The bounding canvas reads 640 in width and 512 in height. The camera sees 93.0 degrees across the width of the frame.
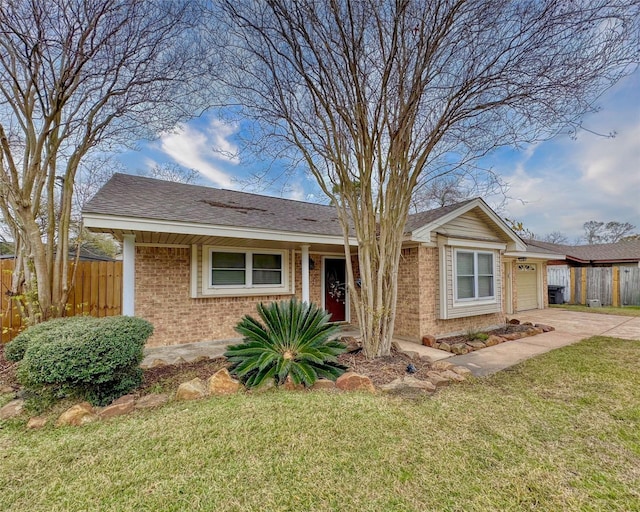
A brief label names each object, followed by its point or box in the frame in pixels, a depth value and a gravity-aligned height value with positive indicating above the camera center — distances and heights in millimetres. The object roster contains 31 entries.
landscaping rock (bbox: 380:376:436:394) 4215 -1695
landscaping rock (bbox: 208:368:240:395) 4031 -1597
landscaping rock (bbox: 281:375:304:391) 4176 -1662
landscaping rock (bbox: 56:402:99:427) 3244 -1641
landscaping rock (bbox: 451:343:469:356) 6508 -1804
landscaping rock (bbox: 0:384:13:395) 4090 -1693
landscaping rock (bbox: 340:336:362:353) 6039 -1657
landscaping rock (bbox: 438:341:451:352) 6734 -1803
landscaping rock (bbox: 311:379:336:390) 4227 -1658
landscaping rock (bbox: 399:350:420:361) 5637 -1671
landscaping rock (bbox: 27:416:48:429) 3203 -1669
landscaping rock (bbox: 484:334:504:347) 7166 -1789
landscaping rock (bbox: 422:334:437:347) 7160 -1772
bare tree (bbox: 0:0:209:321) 5195 +3578
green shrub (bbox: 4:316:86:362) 4184 -1039
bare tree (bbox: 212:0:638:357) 4730 +3239
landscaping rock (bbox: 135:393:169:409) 3636 -1658
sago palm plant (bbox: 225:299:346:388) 4258 -1273
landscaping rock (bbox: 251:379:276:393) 4084 -1643
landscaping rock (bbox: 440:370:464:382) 4659 -1701
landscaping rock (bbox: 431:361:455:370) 5148 -1704
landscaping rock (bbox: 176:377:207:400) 3871 -1622
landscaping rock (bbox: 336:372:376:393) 4168 -1624
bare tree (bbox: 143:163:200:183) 15227 +4697
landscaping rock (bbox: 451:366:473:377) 4891 -1717
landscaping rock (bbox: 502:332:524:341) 7723 -1801
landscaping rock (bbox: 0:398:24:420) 3402 -1657
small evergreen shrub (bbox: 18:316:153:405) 3332 -1073
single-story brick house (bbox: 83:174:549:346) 6059 +188
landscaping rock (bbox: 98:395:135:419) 3426 -1640
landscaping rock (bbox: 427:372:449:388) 4492 -1707
